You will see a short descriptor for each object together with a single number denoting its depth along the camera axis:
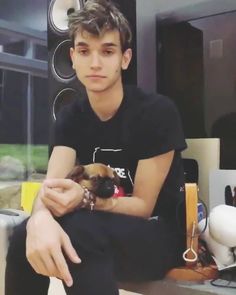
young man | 0.82
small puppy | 0.95
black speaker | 1.40
